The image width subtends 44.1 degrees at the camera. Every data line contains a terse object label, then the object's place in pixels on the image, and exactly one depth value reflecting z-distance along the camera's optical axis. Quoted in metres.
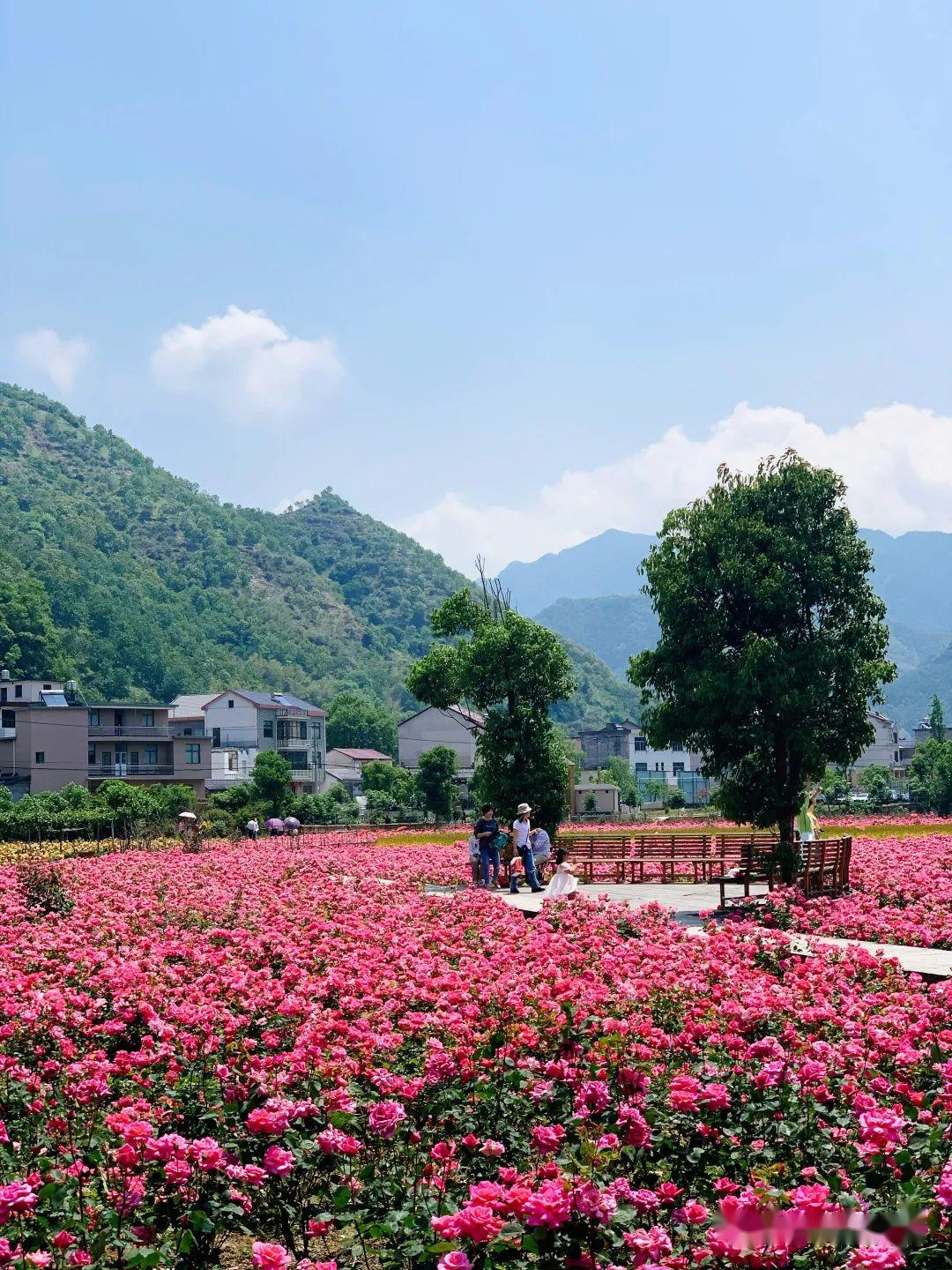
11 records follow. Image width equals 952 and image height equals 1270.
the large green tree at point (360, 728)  119.19
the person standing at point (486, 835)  19.19
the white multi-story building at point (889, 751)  126.75
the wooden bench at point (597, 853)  23.41
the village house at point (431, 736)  98.38
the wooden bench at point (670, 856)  23.22
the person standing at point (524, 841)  18.88
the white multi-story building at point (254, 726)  86.50
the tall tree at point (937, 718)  90.49
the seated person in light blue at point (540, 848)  20.33
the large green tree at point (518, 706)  24.67
